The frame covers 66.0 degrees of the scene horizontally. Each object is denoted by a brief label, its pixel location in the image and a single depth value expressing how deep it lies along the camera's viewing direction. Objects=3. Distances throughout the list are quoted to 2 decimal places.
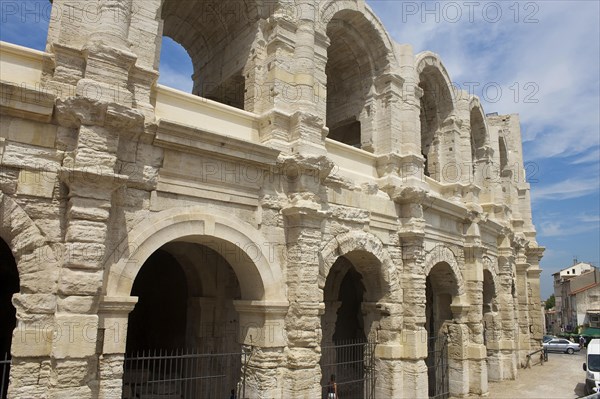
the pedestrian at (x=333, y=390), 8.38
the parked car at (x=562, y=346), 25.81
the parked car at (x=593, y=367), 11.95
